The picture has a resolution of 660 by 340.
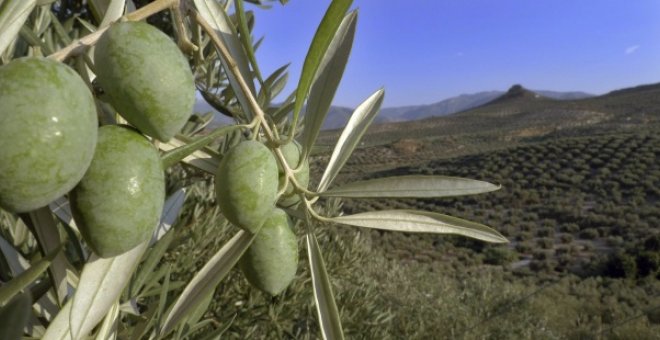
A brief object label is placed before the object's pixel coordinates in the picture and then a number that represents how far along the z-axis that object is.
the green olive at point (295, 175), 0.12
